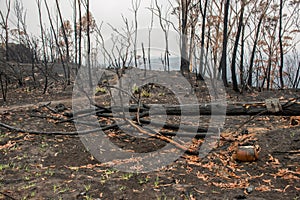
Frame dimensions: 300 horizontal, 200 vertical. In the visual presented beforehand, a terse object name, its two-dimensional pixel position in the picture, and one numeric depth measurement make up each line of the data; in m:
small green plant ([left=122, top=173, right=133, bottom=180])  2.75
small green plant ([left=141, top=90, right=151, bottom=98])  7.47
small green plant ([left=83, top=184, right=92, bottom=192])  2.50
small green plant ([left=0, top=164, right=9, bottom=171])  3.06
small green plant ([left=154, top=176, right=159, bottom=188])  2.59
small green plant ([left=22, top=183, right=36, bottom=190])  2.55
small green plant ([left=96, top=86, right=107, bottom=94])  8.40
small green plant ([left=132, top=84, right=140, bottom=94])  7.82
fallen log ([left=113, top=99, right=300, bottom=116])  3.58
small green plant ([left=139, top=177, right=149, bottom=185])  2.67
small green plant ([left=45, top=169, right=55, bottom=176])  2.87
